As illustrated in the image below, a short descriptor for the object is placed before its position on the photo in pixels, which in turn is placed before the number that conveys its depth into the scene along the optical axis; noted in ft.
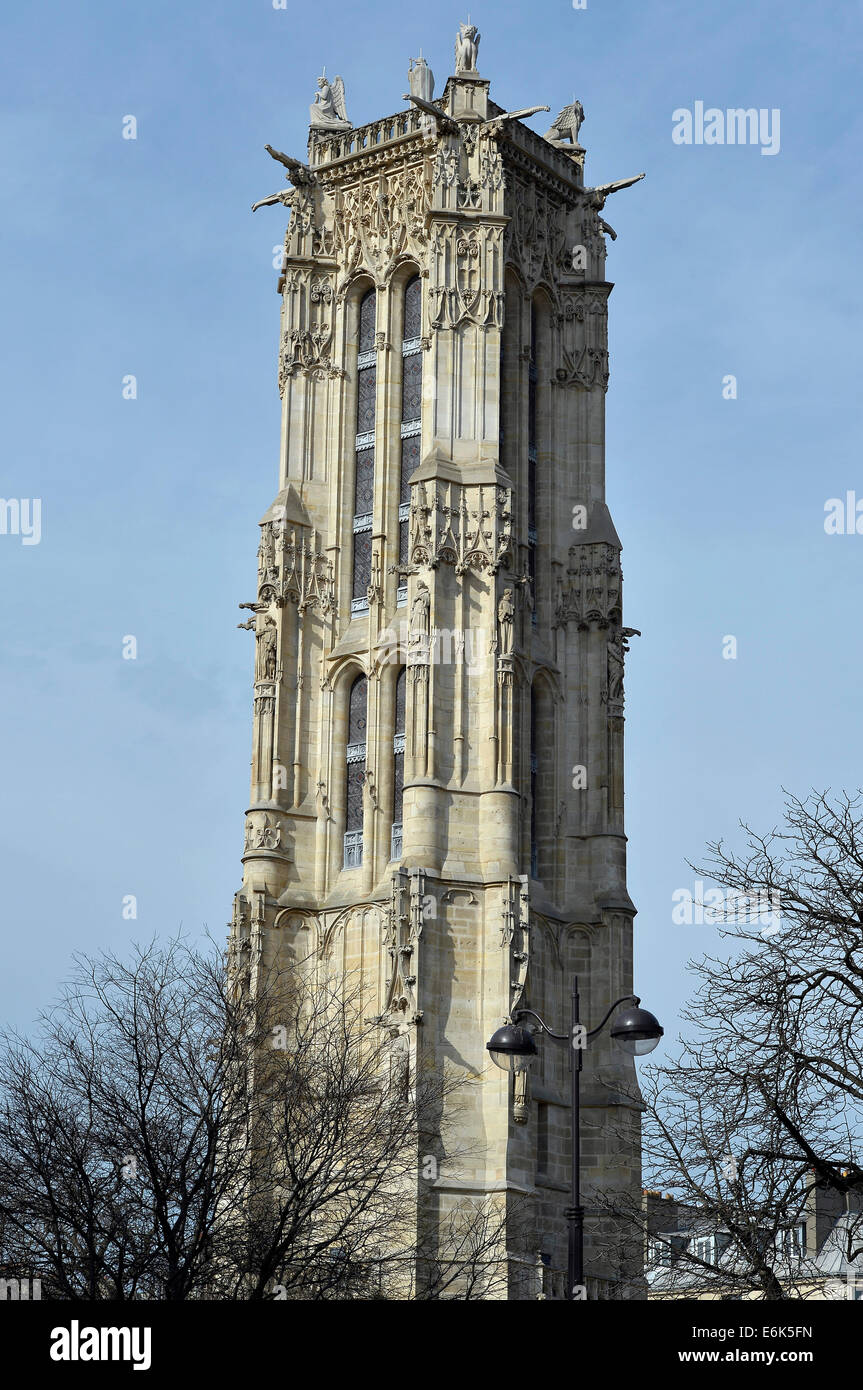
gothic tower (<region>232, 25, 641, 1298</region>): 156.66
